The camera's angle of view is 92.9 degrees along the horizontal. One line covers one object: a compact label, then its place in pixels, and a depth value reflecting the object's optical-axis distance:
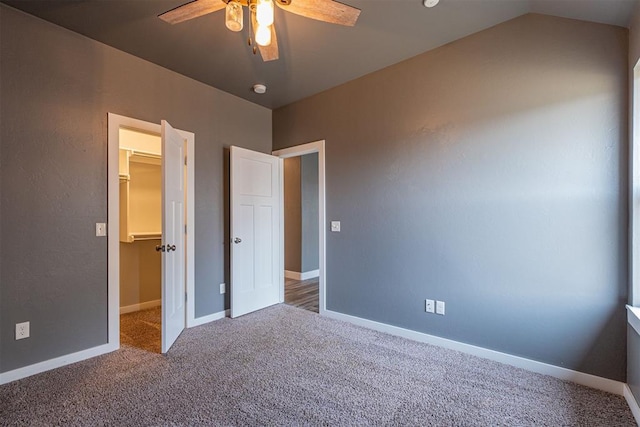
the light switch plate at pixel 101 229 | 2.53
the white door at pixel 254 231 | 3.49
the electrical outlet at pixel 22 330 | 2.16
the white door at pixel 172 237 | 2.53
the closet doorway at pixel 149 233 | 2.60
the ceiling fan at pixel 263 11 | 1.54
